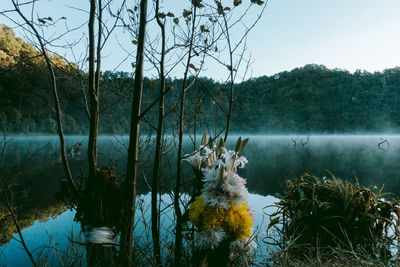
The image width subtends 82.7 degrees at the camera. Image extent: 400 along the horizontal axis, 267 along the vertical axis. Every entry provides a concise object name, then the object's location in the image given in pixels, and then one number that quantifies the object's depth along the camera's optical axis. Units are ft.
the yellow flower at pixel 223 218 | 4.14
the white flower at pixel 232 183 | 4.04
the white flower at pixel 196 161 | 4.67
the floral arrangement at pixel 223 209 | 4.05
